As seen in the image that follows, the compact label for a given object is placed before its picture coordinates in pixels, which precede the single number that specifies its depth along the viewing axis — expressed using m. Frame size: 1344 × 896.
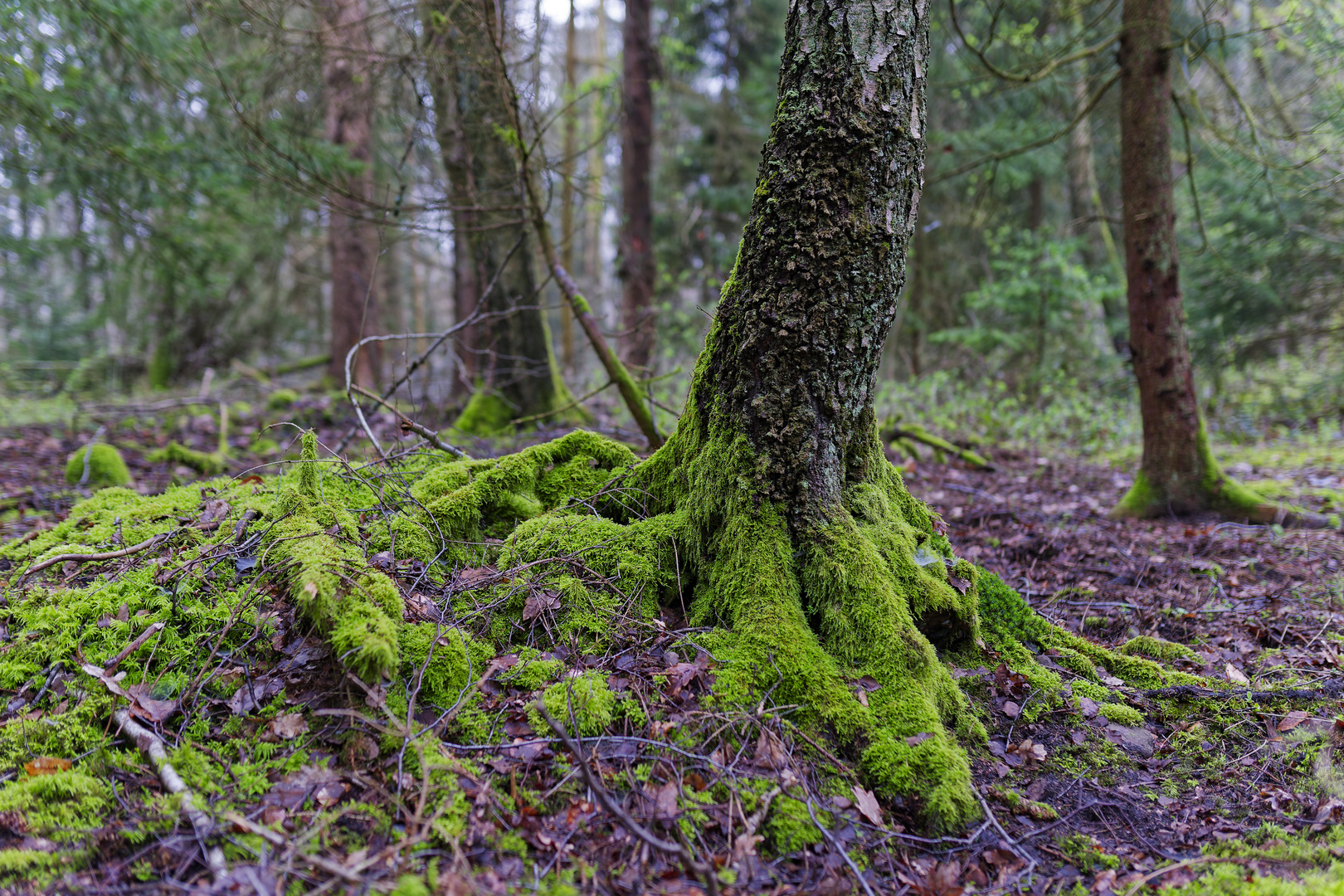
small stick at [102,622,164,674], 2.38
